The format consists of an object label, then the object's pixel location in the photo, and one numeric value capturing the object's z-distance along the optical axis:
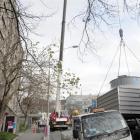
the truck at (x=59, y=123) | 16.79
